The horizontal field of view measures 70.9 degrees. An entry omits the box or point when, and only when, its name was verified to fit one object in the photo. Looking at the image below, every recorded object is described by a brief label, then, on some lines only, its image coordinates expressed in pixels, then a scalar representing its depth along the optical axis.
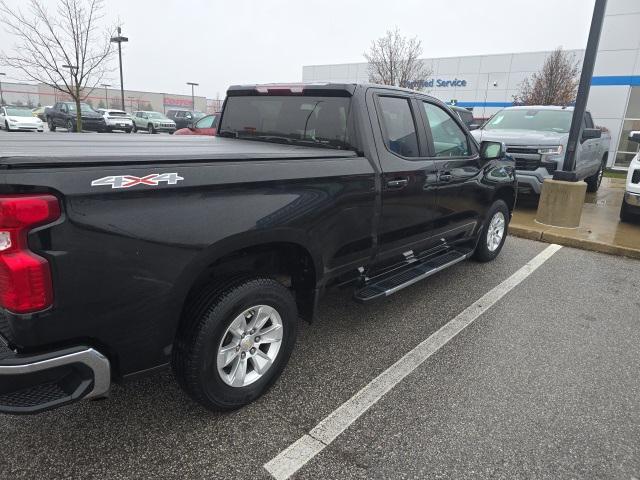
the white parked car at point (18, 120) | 22.36
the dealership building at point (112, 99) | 68.75
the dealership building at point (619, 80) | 16.72
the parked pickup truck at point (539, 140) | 7.67
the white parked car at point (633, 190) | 6.91
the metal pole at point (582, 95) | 6.35
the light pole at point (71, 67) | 14.38
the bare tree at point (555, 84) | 23.14
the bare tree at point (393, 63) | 25.79
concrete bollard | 6.86
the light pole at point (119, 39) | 20.64
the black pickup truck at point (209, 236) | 1.77
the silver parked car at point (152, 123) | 28.78
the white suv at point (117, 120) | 25.91
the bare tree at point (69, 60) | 13.46
